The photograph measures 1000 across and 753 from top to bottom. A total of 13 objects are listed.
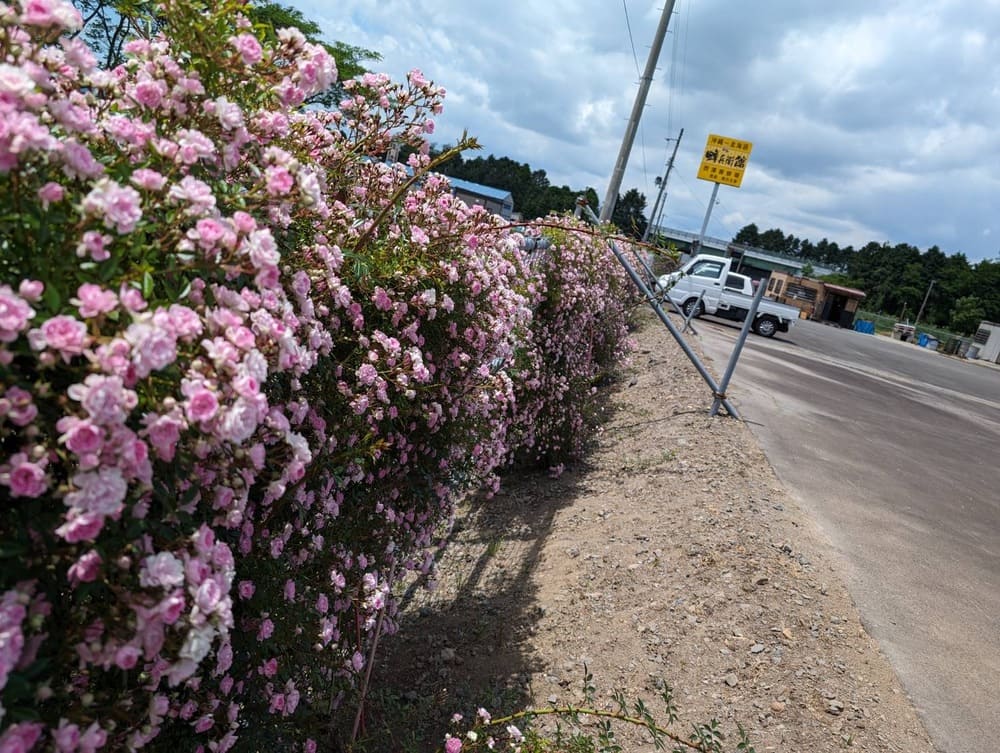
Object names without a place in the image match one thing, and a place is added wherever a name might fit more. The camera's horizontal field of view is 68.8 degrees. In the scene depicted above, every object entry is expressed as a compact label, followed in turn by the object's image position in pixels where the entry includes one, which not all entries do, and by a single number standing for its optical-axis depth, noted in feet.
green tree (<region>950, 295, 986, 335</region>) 217.50
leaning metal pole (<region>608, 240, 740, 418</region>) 22.72
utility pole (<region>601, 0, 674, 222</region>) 57.31
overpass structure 259.82
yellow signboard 69.41
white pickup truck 74.84
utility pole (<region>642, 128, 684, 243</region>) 170.71
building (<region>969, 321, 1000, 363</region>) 140.67
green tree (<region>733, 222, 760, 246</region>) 427.74
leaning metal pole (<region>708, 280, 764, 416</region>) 23.34
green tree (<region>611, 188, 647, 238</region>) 265.54
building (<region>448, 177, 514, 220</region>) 153.49
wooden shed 169.78
